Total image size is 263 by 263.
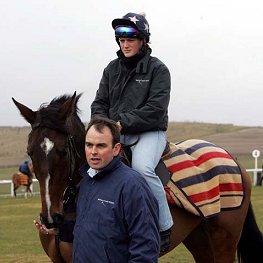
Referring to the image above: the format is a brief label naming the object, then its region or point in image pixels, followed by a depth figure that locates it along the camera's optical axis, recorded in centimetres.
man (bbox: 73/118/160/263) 694
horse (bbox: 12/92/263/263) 895
